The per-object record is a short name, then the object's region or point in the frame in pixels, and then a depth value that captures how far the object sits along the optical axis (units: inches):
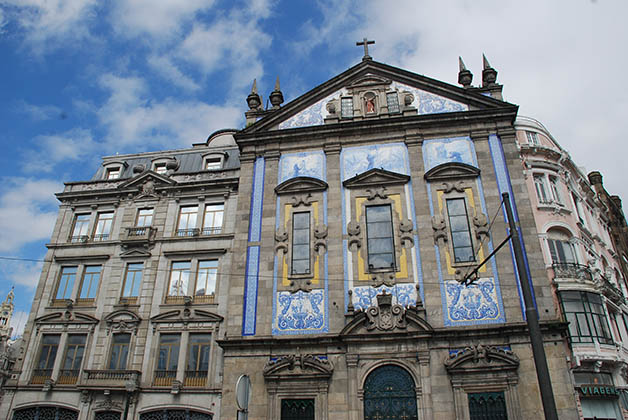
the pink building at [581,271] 762.8
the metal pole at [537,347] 445.8
